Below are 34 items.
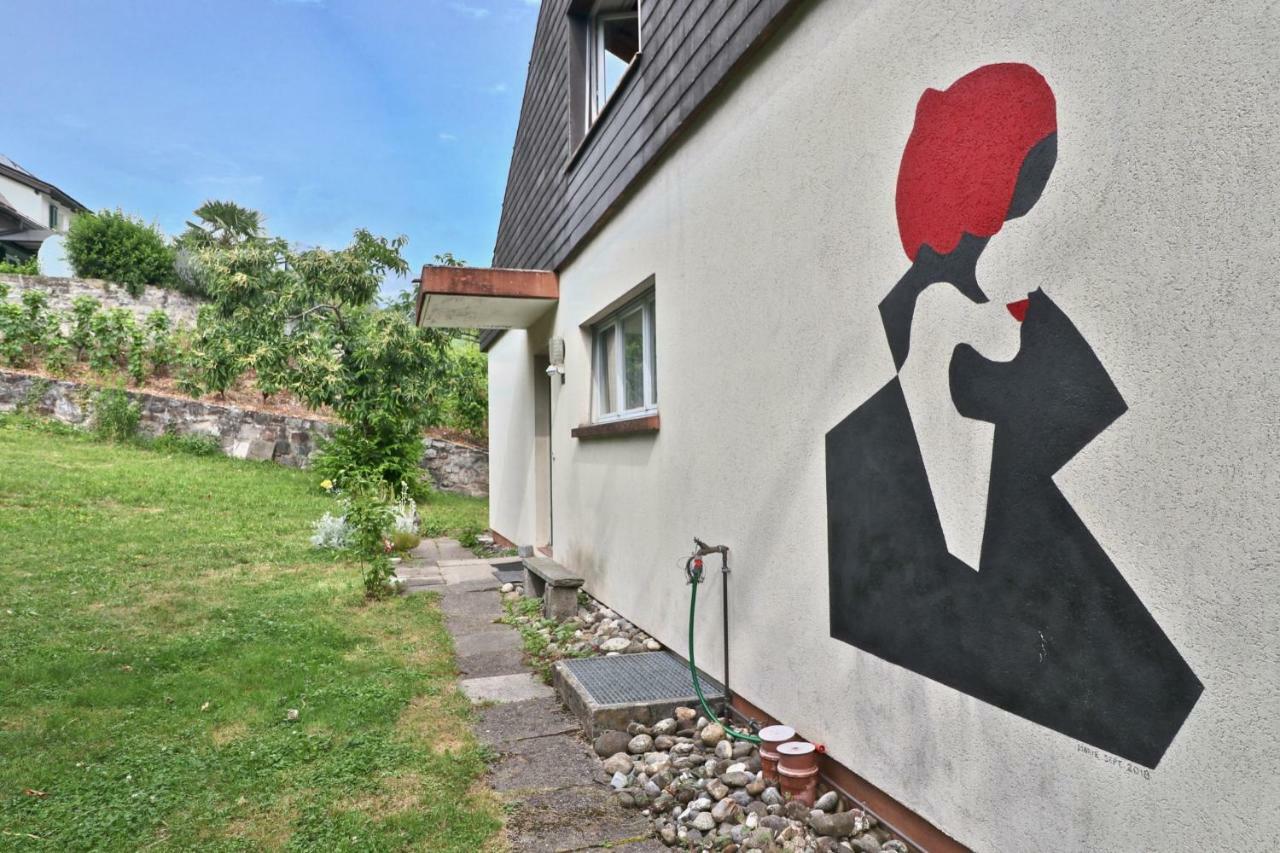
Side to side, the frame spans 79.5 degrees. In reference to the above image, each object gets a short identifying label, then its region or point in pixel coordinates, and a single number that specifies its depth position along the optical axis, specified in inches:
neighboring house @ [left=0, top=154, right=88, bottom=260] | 1177.4
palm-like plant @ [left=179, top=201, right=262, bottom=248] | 960.4
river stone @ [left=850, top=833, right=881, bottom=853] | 98.0
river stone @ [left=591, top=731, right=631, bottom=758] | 135.6
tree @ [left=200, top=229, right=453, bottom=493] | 489.1
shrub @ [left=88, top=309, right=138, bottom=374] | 657.6
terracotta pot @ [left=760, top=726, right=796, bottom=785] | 117.6
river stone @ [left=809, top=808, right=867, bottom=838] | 102.3
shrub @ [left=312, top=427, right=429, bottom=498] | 487.5
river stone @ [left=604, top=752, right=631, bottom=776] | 129.0
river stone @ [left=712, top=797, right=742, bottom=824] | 111.6
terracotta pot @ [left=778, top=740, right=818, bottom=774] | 111.3
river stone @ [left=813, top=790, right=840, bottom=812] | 109.0
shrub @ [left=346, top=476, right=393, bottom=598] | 262.4
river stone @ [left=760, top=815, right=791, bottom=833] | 106.4
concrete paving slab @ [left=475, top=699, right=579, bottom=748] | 147.0
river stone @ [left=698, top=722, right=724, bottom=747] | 135.3
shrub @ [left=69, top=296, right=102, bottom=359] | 657.6
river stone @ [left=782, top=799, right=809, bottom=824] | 107.2
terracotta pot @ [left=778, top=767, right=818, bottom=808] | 110.7
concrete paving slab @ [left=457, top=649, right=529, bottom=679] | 187.9
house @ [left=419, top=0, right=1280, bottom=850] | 60.9
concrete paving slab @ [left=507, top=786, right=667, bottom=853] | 107.1
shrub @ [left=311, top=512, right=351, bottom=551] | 353.1
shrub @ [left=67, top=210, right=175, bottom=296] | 895.1
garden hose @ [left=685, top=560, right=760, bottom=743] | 132.3
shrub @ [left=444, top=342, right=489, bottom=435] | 645.9
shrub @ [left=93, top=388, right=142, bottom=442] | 597.3
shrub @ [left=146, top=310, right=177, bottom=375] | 675.4
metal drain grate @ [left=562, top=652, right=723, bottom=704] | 151.0
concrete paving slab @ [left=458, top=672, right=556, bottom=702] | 169.2
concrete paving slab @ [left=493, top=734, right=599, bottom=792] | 126.8
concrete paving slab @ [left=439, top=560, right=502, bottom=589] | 306.5
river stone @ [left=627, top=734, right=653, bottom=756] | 135.6
